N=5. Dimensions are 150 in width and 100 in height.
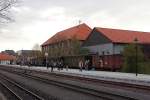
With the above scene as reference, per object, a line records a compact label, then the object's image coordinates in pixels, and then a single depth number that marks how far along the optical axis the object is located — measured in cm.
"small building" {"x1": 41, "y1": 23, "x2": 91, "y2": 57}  6510
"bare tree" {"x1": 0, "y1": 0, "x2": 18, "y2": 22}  1557
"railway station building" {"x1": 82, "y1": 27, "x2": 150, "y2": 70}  5298
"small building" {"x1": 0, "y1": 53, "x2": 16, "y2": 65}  13280
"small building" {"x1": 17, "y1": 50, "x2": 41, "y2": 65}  8416
